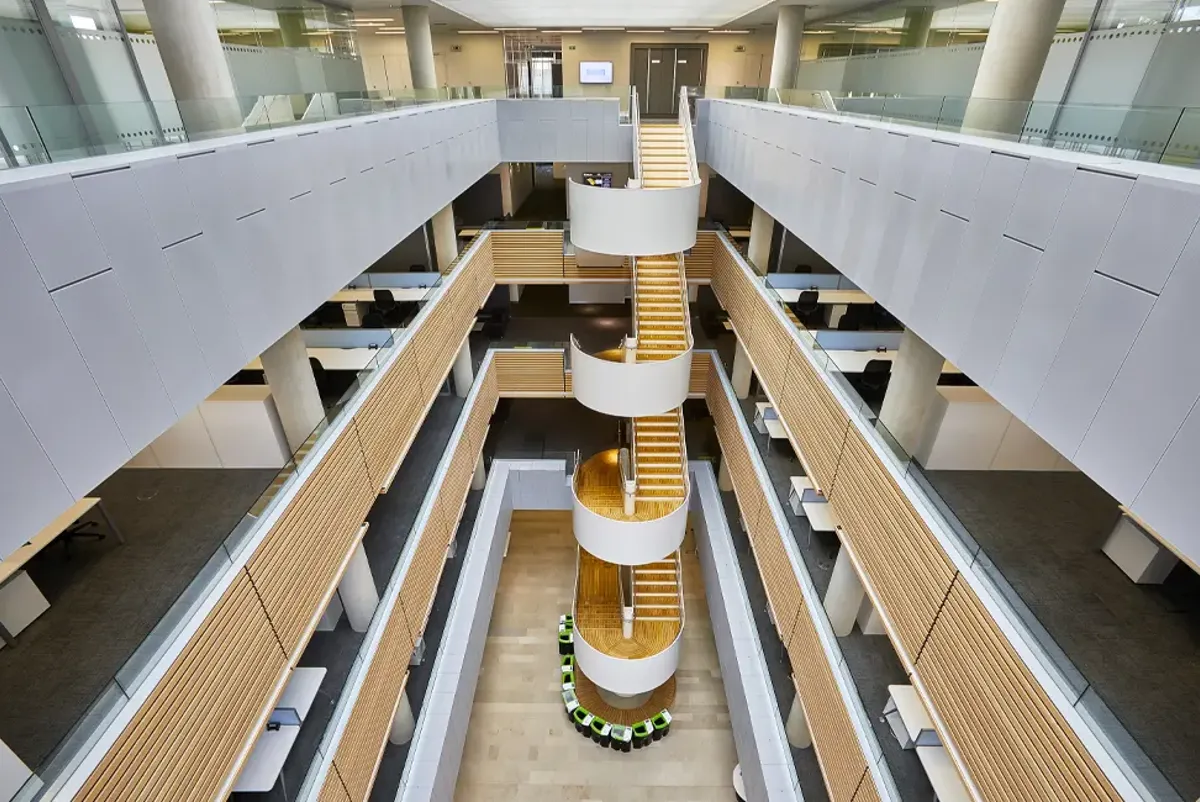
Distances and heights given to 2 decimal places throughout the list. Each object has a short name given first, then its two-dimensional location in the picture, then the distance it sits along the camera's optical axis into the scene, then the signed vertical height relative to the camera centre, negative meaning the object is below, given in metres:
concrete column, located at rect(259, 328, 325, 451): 6.21 -3.05
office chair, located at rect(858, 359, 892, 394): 8.37 -3.84
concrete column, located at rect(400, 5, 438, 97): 15.09 +0.45
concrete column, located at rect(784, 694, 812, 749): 8.30 -8.24
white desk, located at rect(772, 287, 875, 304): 10.84 -3.83
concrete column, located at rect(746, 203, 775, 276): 12.16 -3.19
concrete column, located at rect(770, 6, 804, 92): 15.93 +0.43
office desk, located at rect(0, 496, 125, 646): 4.83 -3.85
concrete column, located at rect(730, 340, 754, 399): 12.82 -5.90
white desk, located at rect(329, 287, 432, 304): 11.20 -3.89
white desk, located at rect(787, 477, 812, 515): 8.77 -5.50
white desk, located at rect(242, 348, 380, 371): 8.47 -3.71
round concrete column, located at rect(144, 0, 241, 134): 6.23 +0.17
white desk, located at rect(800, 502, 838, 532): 8.05 -5.43
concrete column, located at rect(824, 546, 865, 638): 7.39 -5.88
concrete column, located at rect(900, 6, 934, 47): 12.94 +0.76
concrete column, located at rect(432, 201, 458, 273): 12.54 -3.24
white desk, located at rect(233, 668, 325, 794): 5.36 -5.63
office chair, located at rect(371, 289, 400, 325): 11.20 -4.12
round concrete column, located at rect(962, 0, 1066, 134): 6.06 +0.14
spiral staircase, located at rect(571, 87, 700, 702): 10.08 -6.82
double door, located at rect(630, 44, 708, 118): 22.11 -0.16
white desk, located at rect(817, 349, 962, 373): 8.51 -3.77
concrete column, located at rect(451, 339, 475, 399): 12.93 -5.89
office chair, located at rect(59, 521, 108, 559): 5.71 -4.00
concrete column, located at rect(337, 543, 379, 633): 7.26 -5.75
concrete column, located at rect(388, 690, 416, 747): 8.34 -8.18
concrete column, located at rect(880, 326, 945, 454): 6.26 -3.15
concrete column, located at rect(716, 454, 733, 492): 13.52 -8.38
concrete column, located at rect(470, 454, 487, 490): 13.42 -8.25
